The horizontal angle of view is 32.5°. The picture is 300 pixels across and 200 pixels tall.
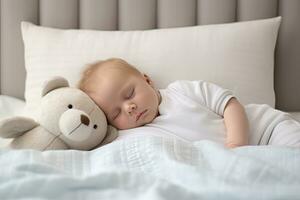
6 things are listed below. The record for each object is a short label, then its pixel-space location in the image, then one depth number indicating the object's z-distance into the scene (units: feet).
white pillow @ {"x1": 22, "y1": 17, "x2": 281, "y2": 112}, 4.54
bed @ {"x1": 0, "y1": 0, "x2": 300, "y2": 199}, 2.63
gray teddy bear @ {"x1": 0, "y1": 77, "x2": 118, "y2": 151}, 3.56
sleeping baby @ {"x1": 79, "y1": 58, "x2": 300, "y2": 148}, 3.83
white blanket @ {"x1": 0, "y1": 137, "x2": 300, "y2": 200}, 2.43
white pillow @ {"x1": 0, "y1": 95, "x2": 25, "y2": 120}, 4.77
